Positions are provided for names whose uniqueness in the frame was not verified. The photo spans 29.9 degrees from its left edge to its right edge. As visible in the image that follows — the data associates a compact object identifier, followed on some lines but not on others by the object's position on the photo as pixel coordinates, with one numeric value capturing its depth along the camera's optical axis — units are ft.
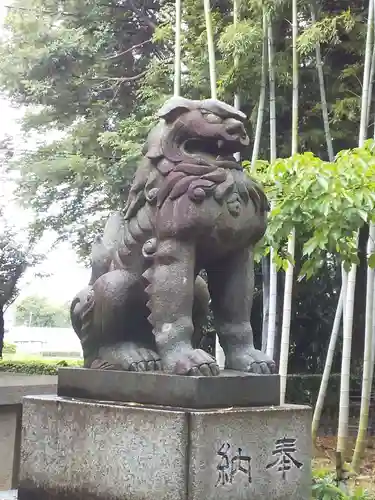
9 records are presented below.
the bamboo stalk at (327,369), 24.53
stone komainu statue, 8.82
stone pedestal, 7.84
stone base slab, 8.12
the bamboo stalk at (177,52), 21.12
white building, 137.28
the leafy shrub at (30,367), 40.29
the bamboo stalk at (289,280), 20.47
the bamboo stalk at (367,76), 21.07
